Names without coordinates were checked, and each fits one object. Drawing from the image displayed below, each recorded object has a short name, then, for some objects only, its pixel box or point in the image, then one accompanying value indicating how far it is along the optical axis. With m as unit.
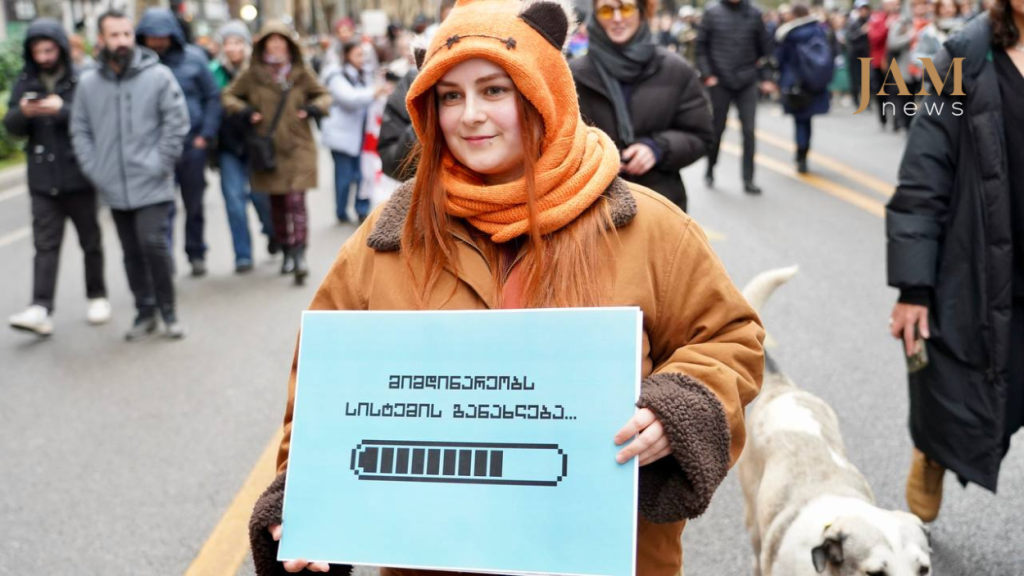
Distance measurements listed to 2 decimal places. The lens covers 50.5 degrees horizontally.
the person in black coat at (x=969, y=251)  3.41
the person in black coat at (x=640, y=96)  4.72
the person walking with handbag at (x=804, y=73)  12.38
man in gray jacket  7.21
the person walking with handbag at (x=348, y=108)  10.73
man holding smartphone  7.44
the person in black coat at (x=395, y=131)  5.28
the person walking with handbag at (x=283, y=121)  8.92
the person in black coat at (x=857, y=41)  20.88
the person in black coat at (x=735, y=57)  11.60
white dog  2.92
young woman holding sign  2.04
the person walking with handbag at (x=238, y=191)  9.19
